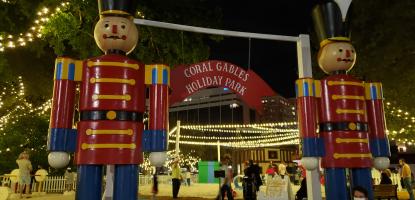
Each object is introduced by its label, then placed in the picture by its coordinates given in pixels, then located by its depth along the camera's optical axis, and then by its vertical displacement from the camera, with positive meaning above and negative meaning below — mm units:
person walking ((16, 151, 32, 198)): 12883 +110
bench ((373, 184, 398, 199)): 10664 -611
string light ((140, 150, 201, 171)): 43688 +1305
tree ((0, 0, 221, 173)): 8539 +3507
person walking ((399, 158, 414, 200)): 12615 -232
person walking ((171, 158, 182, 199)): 13094 -210
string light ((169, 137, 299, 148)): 31847 +2523
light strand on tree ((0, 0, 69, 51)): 8758 +3351
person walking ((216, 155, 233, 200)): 10023 -210
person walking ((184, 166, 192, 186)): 24250 -452
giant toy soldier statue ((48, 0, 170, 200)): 4449 +732
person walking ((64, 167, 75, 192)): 17953 -378
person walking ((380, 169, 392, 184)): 12039 -307
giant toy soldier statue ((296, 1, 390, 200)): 5219 +738
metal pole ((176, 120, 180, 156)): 16375 +1357
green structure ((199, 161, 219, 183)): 27484 -95
